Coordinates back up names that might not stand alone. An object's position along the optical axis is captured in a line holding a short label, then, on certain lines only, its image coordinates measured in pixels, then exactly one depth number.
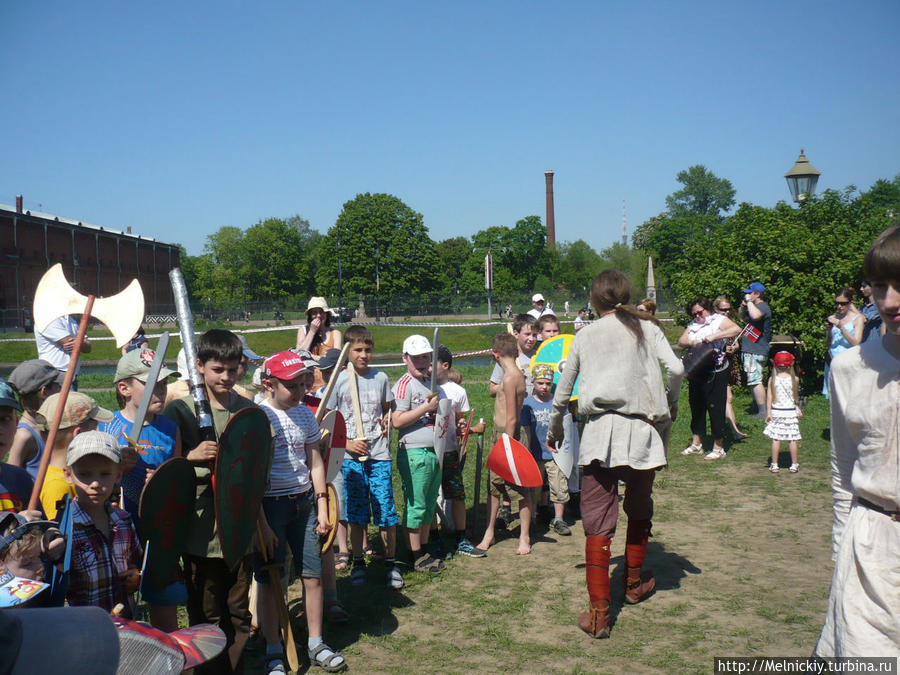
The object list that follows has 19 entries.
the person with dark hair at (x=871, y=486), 2.21
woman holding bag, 9.62
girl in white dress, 8.45
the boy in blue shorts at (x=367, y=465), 5.55
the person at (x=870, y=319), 8.44
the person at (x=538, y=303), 13.74
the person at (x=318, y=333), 7.52
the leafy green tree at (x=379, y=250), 73.44
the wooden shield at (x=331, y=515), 4.36
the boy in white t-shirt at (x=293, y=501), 4.16
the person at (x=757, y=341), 11.23
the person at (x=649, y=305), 7.69
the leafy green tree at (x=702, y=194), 99.69
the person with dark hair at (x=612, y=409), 4.55
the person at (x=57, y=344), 6.41
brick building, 56.50
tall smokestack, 100.81
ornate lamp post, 13.38
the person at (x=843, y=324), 9.30
